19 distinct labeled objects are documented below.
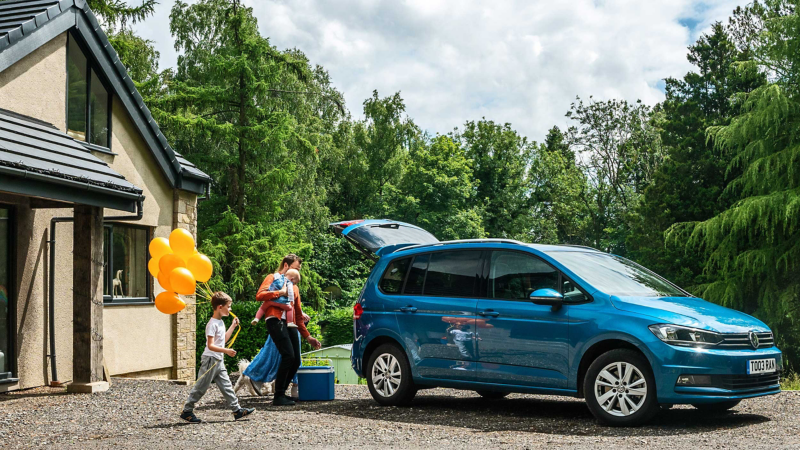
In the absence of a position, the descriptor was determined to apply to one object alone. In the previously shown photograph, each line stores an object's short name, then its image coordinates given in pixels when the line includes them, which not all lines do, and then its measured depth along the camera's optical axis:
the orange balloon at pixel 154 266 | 10.04
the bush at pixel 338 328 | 32.06
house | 10.81
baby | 10.09
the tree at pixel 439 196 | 46.41
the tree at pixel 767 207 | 26.42
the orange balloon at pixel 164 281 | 9.59
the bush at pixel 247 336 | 19.30
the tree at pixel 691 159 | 35.06
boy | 8.48
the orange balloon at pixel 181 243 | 9.57
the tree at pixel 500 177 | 51.91
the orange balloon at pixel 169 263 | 9.58
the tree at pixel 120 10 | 24.23
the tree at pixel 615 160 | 52.84
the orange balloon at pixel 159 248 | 9.99
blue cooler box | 10.73
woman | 10.08
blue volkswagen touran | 7.66
